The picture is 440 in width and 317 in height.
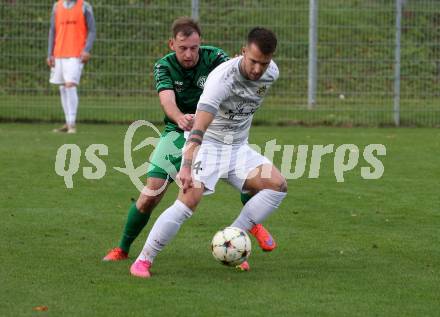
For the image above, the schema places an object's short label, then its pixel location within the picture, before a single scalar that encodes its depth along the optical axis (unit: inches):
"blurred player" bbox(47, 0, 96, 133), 1327.5
